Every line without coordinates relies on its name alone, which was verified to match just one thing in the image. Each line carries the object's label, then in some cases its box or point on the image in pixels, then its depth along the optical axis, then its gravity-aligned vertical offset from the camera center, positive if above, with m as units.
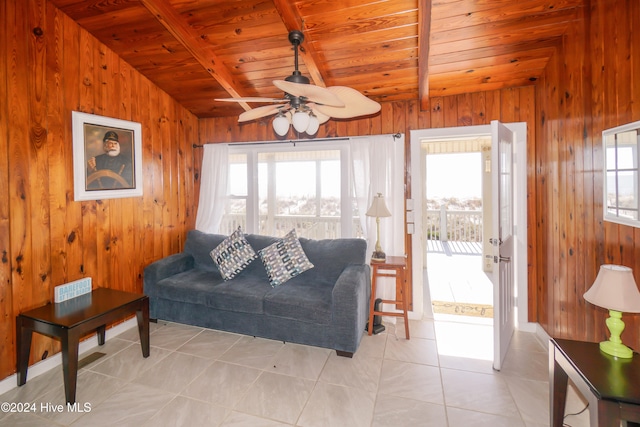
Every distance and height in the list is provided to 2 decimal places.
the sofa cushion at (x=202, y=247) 3.84 -0.44
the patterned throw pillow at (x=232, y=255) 3.46 -0.50
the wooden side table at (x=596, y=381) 1.32 -0.80
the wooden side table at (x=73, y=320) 2.17 -0.80
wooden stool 3.11 -0.69
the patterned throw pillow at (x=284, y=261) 3.30 -0.54
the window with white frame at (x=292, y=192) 3.82 +0.23
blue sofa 2.79 -0.82
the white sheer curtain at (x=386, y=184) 3.52 +0.27
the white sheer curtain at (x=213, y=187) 4.21 +0.32
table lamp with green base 1.48 -0.45
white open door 2.54 -0.28
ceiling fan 1.70 +0.64
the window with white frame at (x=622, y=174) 1.64 +0.17
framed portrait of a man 2.83 +0.54
